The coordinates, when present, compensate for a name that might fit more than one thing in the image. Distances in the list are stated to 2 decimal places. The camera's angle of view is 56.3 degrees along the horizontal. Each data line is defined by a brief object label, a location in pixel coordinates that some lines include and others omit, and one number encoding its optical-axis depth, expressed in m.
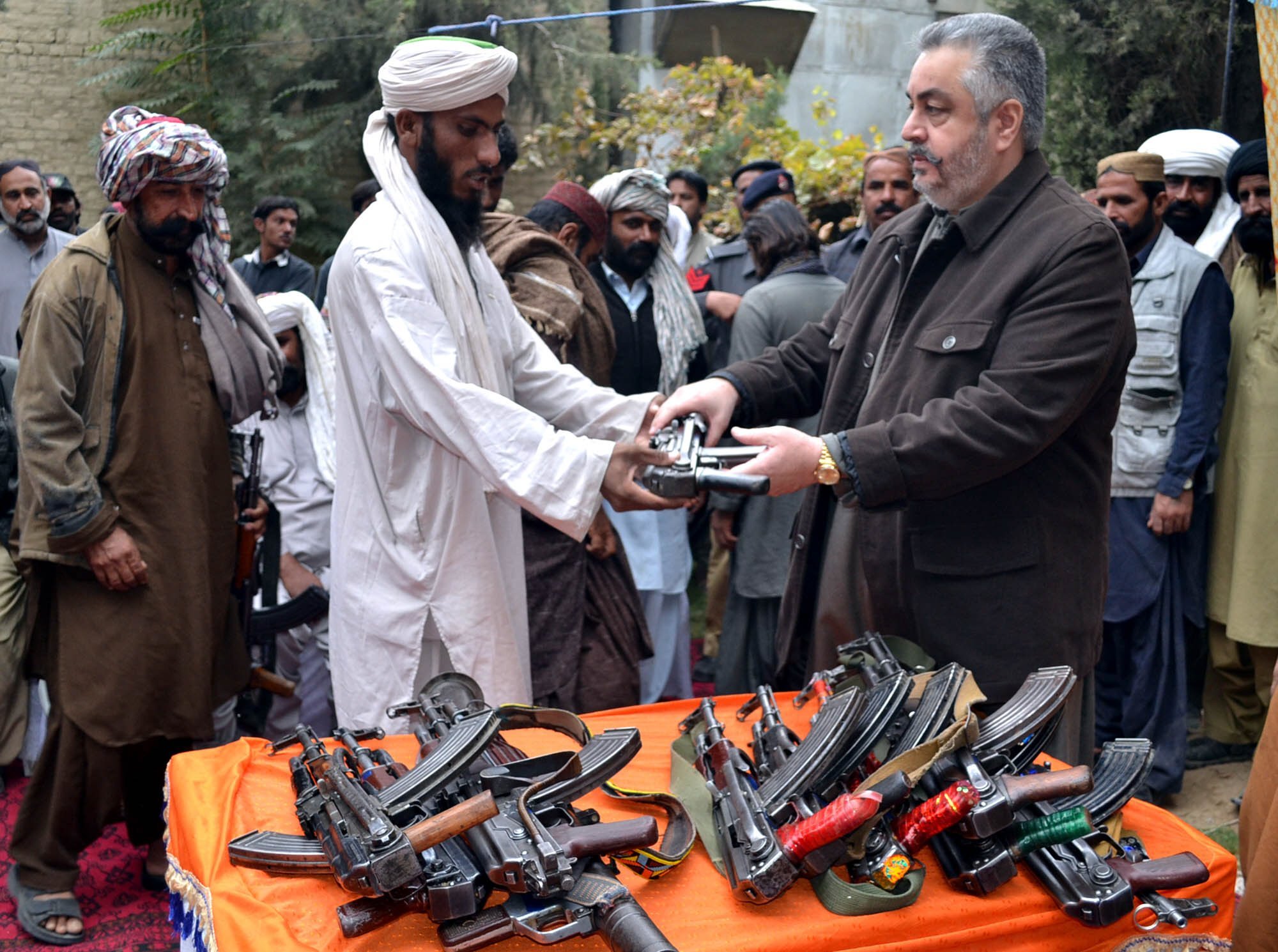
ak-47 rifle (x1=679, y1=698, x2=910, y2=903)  1.80
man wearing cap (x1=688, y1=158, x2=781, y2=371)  6.09
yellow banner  1.95
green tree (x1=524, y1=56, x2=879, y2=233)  9.38
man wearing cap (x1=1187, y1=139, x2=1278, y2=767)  4.66
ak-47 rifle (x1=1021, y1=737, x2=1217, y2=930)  1.86
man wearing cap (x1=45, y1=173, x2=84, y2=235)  8.15
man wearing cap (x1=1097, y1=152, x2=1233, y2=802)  4.63
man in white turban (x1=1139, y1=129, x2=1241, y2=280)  5.34
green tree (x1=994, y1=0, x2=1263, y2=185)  7.27
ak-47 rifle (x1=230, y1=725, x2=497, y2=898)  1.71
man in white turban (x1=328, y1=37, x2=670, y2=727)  2.99
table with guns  1.76
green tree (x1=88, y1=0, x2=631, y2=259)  13.66
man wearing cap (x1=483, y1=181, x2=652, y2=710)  4.03
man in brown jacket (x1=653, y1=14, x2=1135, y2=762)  2.53
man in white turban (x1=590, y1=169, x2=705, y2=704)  5.14
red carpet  3.70
